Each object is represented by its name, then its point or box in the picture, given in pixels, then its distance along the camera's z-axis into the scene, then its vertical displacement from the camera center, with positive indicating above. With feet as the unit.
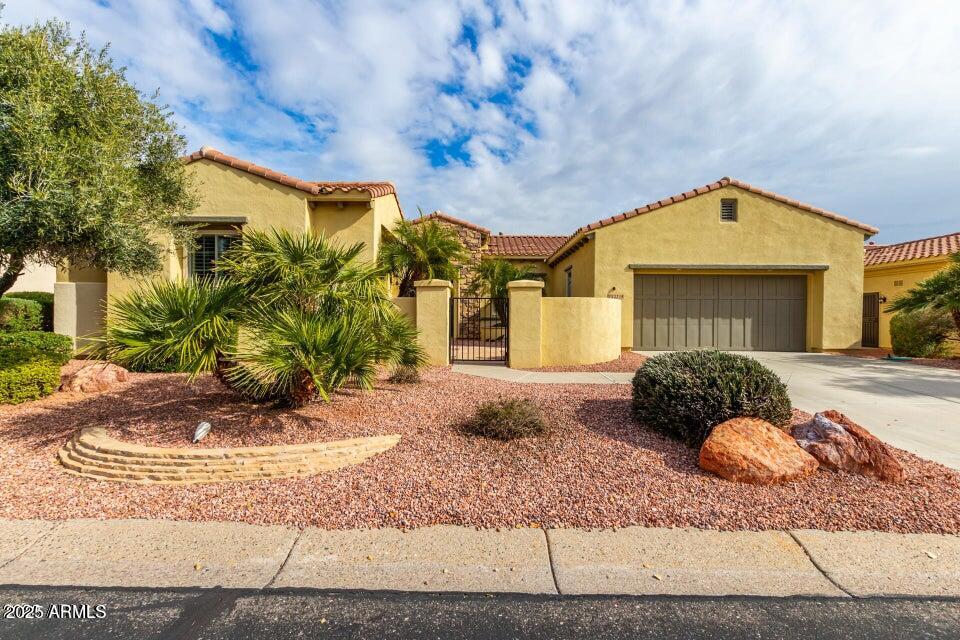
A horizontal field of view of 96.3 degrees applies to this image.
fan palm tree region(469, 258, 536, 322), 49.32 +4.58
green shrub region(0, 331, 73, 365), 29.60 -2.18
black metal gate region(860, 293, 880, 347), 50.49 -0.11
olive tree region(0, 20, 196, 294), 17.65 +6.63
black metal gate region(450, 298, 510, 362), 38.69 -2.36
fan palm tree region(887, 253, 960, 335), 38.22 +2.38
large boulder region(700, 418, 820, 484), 12.98 -4.26
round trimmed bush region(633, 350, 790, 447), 15.26 -2.84
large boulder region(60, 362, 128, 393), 23.94 -3.84
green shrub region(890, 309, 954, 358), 40.06 -1.15
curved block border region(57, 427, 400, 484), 13.50 -4.84
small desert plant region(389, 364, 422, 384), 24.36 -3.44
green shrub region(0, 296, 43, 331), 34.92 -0.31
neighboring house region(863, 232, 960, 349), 46.93 +5.41
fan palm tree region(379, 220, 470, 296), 41.24 +5.86
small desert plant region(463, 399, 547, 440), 15.78 -3.98
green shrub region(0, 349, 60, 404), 21.17 -3.31
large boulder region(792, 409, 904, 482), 13.33 -4.20
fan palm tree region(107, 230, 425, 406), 14.83 -0.33
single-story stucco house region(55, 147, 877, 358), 43.60 +4.91
